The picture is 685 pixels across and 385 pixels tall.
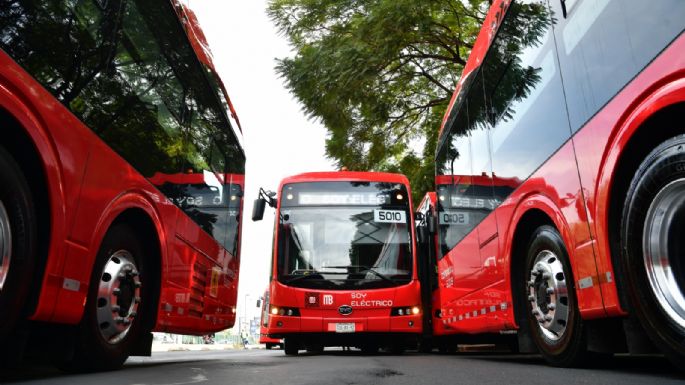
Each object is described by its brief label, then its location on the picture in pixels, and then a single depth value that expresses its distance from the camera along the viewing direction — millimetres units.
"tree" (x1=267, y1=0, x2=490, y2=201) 10672
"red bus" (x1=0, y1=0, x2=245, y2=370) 3254
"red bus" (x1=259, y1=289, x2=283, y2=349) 21516
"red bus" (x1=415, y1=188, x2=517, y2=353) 9401
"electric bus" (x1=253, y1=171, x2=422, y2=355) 9031
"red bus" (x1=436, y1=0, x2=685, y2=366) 3055
